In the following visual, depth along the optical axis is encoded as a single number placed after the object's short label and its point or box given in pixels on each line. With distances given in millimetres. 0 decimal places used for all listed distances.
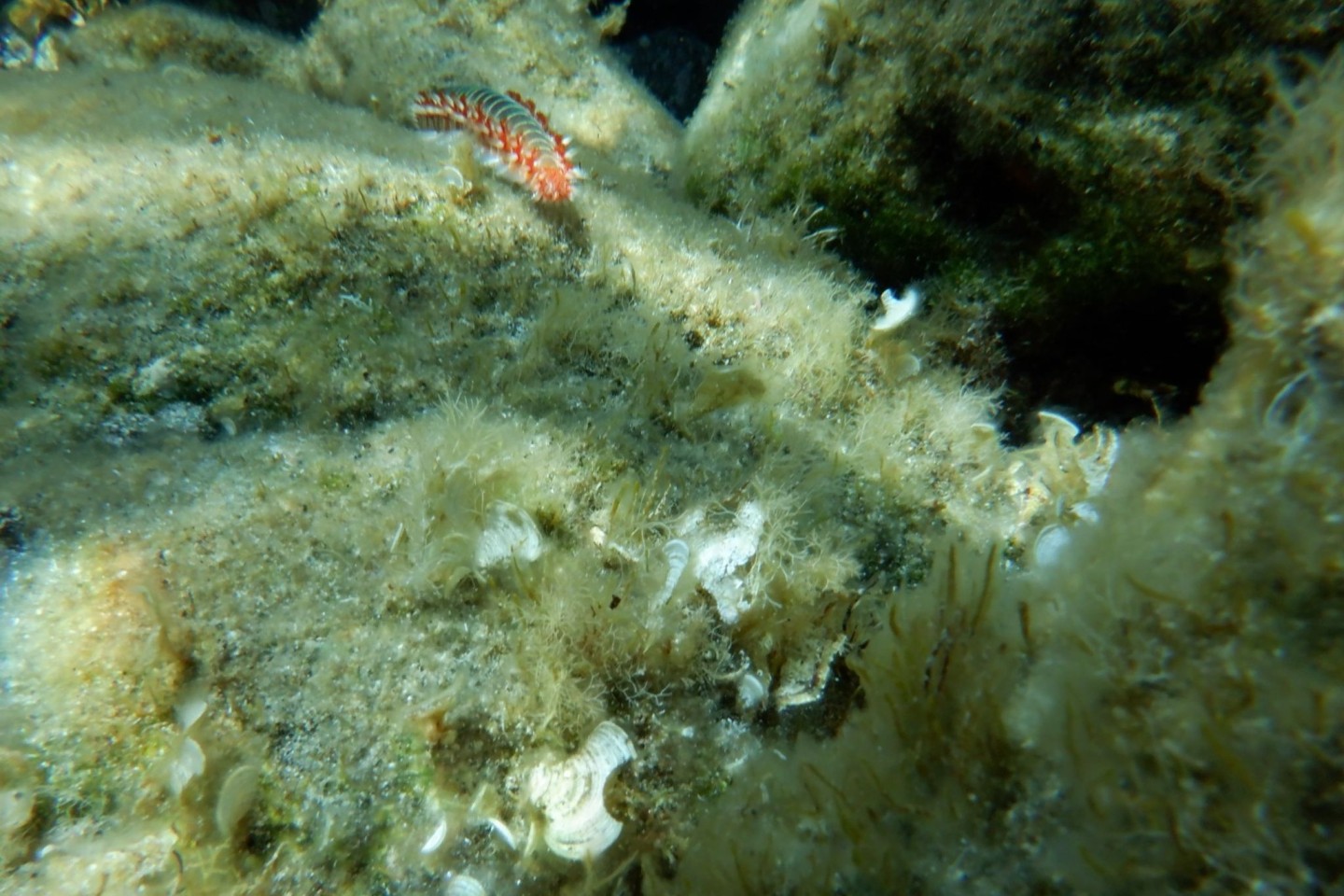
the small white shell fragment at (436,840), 439
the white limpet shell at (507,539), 474
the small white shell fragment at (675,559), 477
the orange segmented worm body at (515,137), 627
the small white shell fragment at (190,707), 443
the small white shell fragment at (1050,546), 424
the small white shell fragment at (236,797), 429
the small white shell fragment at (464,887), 437
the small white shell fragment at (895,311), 604
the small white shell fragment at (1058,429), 565
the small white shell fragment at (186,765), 431
